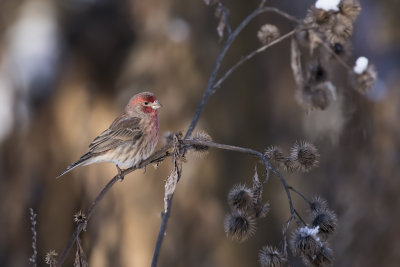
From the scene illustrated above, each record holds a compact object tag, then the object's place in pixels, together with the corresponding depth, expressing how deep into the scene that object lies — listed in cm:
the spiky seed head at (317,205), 631
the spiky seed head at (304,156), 668
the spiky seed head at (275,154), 653
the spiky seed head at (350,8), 728
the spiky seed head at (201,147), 699
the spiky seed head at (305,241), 585
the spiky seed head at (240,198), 639
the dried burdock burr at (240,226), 650
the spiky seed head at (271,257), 608
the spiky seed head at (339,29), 725
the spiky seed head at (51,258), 590
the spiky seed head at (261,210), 641
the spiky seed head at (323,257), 584
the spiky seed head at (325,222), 619
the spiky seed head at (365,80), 733
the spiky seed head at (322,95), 753
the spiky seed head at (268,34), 792
